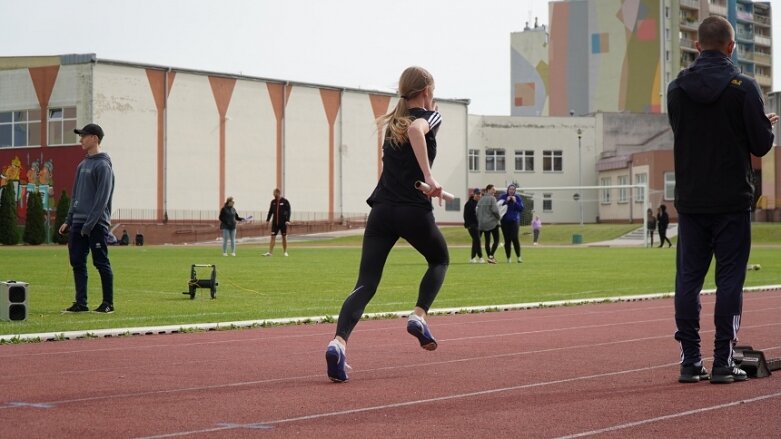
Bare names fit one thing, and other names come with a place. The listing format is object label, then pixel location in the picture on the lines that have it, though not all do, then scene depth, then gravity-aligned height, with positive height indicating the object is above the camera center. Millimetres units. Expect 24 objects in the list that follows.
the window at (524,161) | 103812 +5189
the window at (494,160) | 102688 +5216
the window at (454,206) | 97000 +1355
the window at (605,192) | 98875 +2508
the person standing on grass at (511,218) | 33469 +147
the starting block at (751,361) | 8617 -950
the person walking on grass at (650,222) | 59938 +58
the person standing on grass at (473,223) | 33625 +14
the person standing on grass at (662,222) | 56188 +54
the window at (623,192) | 94250 +2352
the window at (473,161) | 101562 +5066
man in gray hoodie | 14531 +139
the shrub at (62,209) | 60412 +746
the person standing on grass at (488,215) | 33281 +226
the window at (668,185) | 88250 +2720
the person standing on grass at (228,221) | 40062 +92
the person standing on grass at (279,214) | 38219 +299
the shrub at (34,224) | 62062 +10
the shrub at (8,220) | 60875 +183
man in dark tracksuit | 8359 +357
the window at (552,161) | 103812 +5186
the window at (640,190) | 91188 +2450
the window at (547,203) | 101688 +1661
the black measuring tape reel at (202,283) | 17672 -837
